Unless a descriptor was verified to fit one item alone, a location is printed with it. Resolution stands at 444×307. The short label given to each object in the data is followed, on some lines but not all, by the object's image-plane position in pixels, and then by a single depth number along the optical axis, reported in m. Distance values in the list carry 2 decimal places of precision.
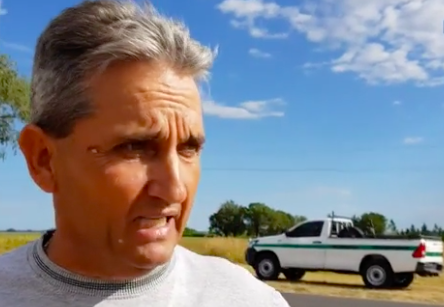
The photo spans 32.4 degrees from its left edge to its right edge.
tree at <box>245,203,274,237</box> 41.25
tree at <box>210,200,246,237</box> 34.66
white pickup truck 18.81
